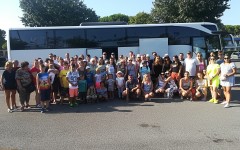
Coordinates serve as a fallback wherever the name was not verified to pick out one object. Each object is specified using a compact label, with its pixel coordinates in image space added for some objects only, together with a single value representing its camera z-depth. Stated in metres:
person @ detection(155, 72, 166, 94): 7.29
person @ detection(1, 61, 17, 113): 5.95
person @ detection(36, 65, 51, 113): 5.95
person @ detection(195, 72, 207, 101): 6.79
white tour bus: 10.31
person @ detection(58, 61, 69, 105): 6.61
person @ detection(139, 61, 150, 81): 7.35
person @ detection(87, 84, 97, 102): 6.75
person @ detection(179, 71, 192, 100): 6.96
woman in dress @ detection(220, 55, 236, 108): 6.00
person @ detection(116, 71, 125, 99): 7.17
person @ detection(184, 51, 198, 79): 7.24
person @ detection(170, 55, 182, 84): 7.31
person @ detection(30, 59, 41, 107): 6.28
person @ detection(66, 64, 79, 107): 6.41
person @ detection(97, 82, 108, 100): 6.89
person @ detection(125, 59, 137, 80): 7.40
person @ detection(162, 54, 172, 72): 7.59
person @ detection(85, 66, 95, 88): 6.81
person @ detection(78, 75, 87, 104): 6.65
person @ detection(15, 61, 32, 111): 5.97
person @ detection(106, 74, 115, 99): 7.14
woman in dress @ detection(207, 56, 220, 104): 6.50
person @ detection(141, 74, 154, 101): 6.99
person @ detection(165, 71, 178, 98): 7.16
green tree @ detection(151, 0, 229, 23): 16.04
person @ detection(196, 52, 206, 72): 7.34
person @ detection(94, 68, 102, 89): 6.89
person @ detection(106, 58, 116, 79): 7.26
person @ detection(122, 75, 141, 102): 6.98
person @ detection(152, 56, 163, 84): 7.64
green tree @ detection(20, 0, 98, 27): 21.28
